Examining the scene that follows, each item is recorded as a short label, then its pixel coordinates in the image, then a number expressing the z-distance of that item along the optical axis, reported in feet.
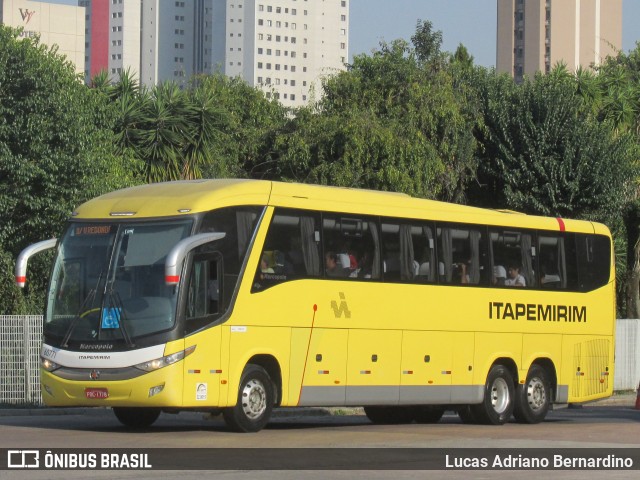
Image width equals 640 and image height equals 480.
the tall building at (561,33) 640.17
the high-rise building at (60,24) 454.40
